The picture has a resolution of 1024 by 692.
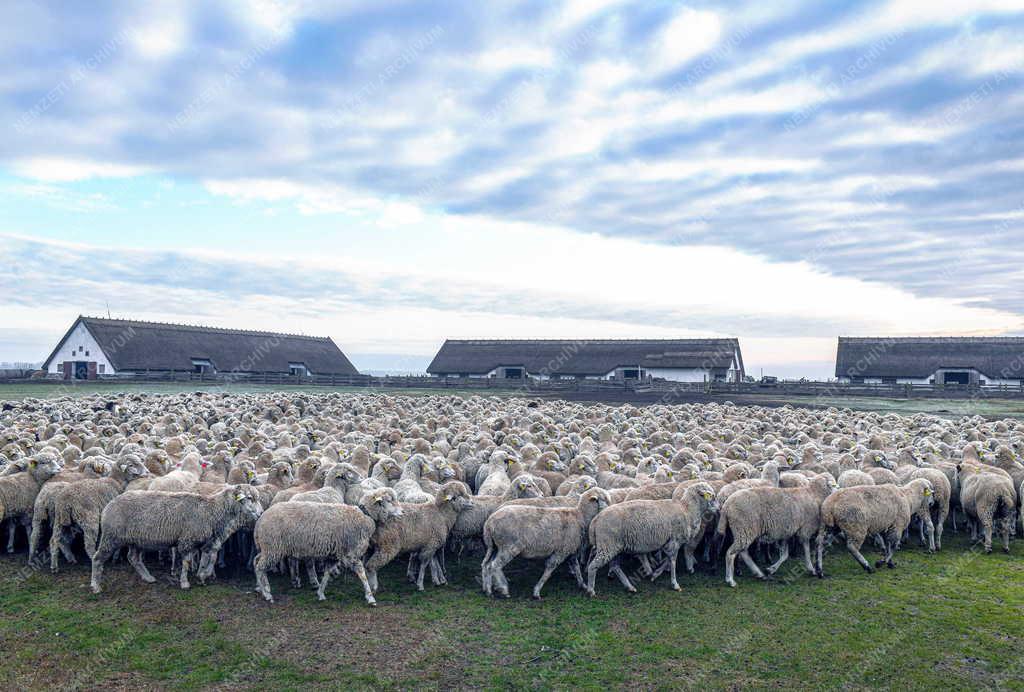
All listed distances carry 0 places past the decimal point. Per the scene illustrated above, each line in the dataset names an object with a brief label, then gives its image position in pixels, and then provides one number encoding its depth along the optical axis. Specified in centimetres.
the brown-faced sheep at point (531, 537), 972
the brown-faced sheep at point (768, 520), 1038
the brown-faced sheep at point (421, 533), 976
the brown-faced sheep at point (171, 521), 973
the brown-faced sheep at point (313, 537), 933
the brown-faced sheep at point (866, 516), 1069
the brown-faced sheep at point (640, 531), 983
